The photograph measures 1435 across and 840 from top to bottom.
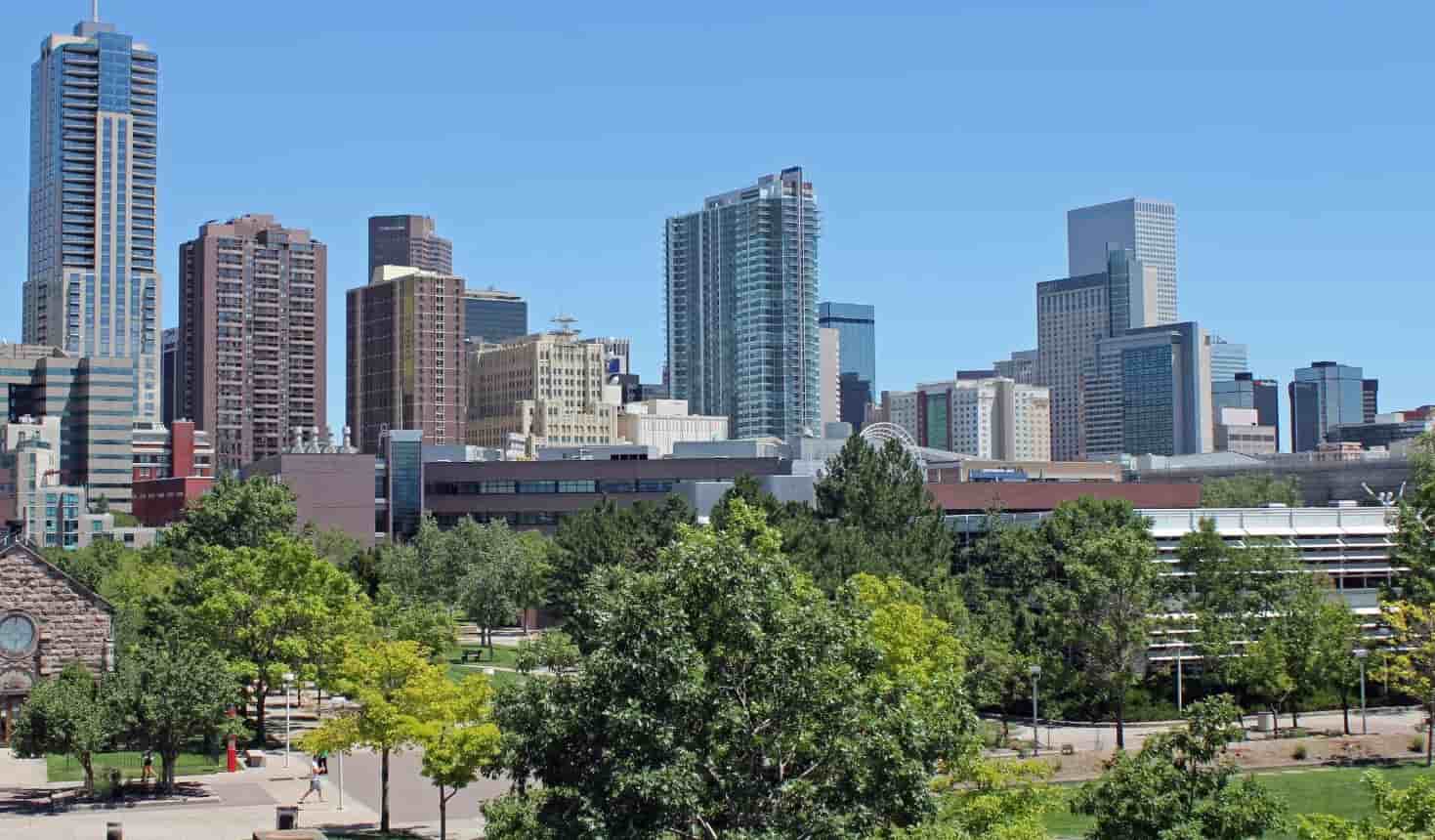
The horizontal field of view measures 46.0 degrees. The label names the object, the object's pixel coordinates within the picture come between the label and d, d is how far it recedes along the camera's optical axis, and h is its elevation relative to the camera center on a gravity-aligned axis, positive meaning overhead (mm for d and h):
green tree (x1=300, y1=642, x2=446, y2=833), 48438 -6196
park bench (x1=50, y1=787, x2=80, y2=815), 52303 -9590
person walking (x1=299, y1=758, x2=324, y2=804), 55281 -9458
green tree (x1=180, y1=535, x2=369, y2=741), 67188 -4712
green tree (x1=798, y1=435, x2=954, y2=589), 79438 -1415
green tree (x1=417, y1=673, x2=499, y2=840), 45312 -6553
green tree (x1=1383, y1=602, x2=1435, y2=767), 65188 -6773
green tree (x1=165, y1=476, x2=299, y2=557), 94875 -1200
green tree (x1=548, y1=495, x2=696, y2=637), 97750 -2661
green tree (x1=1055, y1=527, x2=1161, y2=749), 68500 -4807
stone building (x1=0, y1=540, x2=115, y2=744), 66812 -5129
